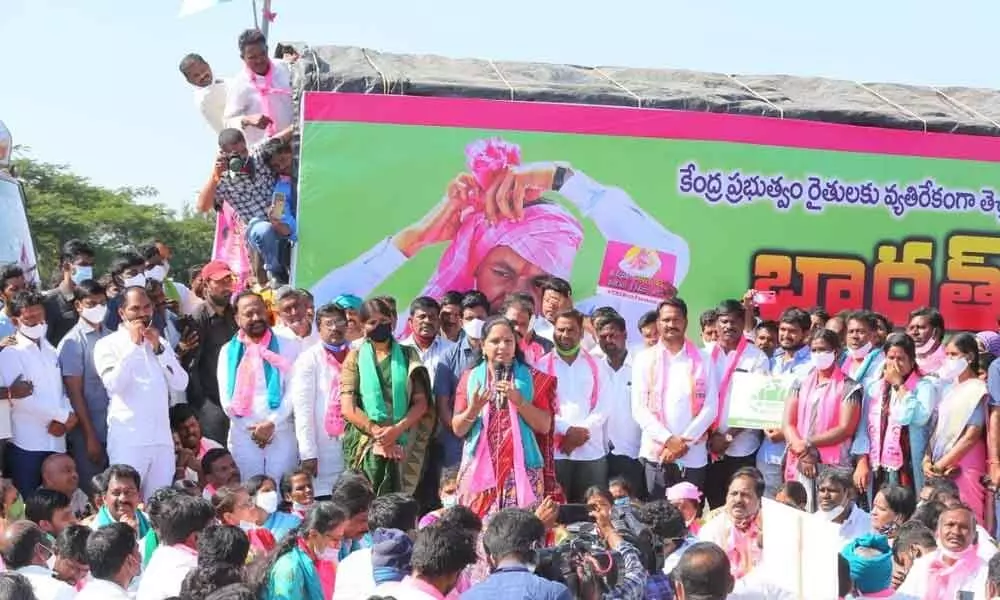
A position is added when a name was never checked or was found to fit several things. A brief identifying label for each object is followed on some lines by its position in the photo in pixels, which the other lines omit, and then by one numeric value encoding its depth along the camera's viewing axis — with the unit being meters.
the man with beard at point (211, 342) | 10.13
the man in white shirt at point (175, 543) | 6.69
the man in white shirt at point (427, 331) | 9.99
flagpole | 14.55
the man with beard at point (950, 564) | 7.63
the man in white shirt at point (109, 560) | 6.31
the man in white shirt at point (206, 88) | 11.77
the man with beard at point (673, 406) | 10.09
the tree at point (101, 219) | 35.44
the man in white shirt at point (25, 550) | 6.89
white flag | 13.52
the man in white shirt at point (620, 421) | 10.20
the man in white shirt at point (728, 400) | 10.39
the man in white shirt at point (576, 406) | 9.91
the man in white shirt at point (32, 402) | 9.24
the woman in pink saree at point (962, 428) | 9.99
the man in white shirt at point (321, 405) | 9.59
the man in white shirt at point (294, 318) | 10.07
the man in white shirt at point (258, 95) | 11.26
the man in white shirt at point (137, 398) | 9.28
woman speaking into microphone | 8.52
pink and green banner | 11.05
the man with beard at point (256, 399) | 9.68
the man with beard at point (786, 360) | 10.30
